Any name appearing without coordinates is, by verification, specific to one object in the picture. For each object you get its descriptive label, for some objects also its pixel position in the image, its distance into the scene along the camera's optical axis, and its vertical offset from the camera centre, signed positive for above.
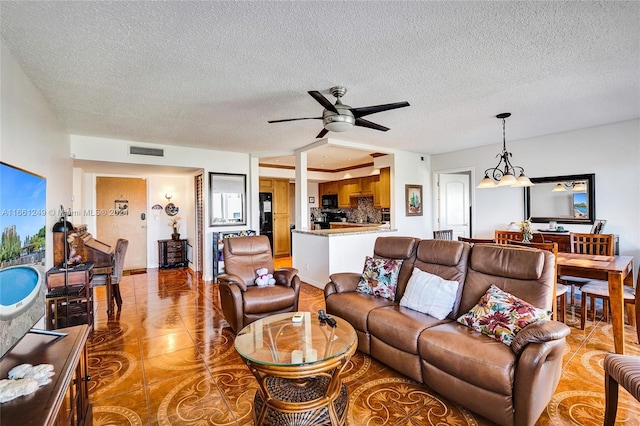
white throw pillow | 2.43 -0.71
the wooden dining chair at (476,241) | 3.58 -0.36
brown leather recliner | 3.07 -0.81
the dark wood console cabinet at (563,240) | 4.03 -0.42
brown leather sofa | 1.70 -0.86
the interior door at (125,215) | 6.50 +0.03
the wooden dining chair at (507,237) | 4.08 -0.36
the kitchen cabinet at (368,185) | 7.34 +0.71
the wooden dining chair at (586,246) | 3.53 -0.45
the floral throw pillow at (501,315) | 1.91 -0.71
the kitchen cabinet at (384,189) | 6.47 +0.54
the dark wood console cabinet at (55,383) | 1.11 -0.73
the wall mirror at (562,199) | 4.37 +0.18
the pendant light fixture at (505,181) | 3.67 +0.39
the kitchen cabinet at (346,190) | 8.08 +0.66
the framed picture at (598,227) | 4.07 -0.23
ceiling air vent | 4.73 +1.06
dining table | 2.59 -0.60
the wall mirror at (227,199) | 5.53 +0.30
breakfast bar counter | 4.72 -0.63
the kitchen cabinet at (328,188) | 8.77 +0.78
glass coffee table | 1.63 -0.91
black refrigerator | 7.89 +0.00
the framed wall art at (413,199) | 6.08 +0.28
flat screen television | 1.52 -0.25
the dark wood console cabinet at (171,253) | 6.74 -0.86
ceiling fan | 2.53 +0.89
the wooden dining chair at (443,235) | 4.67 -0.36
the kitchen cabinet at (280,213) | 8.05 +0.03
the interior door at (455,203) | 6.14 +0.19
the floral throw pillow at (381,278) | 2.91 -0.66
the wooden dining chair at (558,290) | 2.89 -0.84
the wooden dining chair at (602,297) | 2.78 -0.86
